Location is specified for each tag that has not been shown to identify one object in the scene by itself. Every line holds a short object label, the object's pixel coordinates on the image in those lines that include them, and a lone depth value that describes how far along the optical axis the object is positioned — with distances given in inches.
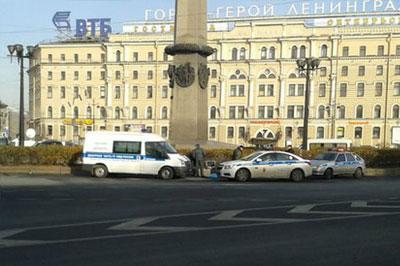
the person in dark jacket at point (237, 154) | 1102.4
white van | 1011.9
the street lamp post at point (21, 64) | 1317.7
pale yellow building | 4062.5
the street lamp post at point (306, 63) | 1444.4
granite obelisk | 1123.9
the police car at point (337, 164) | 1112.8
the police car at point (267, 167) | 985.5
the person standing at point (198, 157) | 1050.1
